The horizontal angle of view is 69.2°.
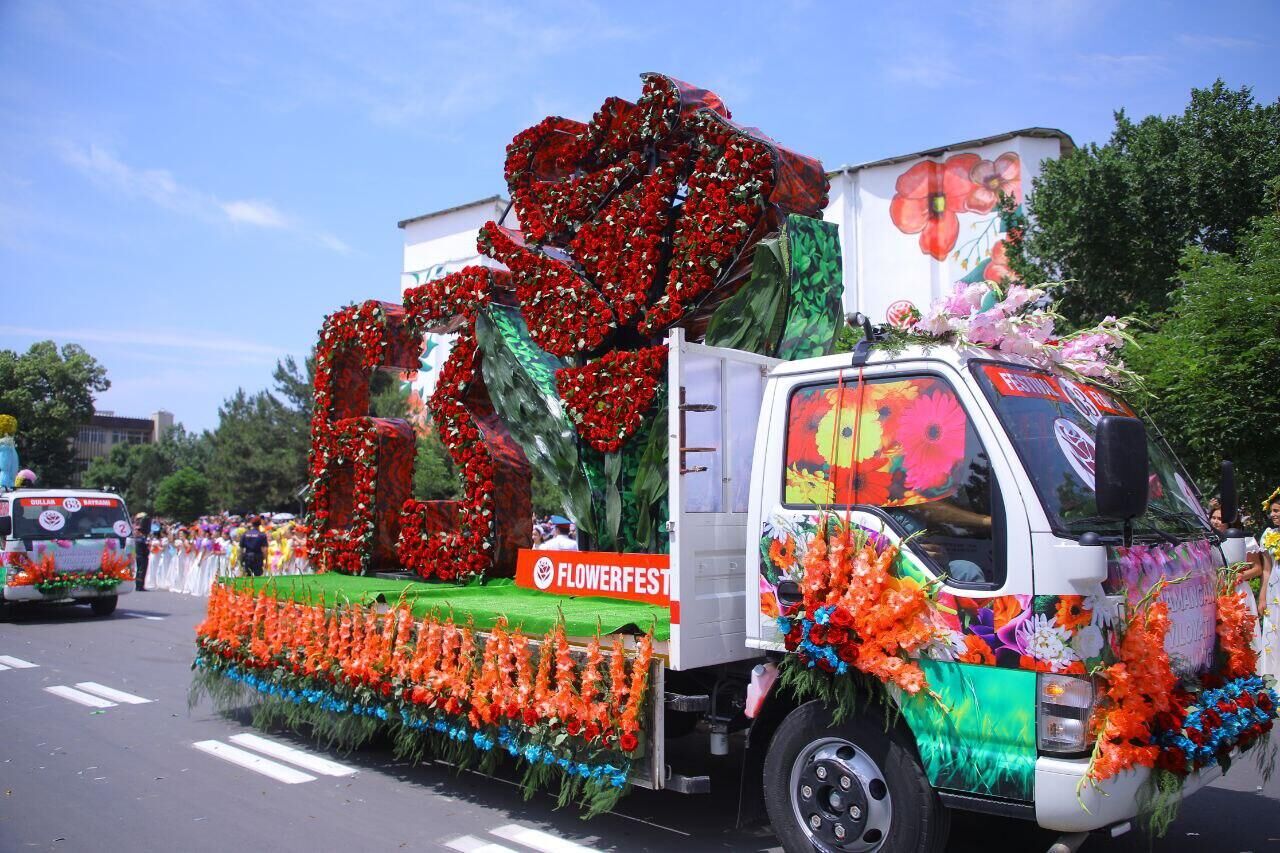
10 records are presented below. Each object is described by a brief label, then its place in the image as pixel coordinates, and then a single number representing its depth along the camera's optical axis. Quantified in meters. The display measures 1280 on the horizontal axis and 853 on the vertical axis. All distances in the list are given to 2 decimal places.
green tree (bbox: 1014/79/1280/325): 17.97
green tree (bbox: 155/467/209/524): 44.25
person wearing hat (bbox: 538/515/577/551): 9.37
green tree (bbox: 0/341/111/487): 43.56
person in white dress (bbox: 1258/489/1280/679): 8.61
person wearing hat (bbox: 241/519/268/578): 18.03
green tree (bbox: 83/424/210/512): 58.12
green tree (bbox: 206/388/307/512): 40.22
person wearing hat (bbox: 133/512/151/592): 22.14
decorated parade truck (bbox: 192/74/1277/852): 3.62
